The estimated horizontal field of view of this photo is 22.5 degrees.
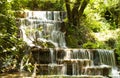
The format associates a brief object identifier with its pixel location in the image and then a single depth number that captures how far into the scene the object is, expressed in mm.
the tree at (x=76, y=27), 15102
